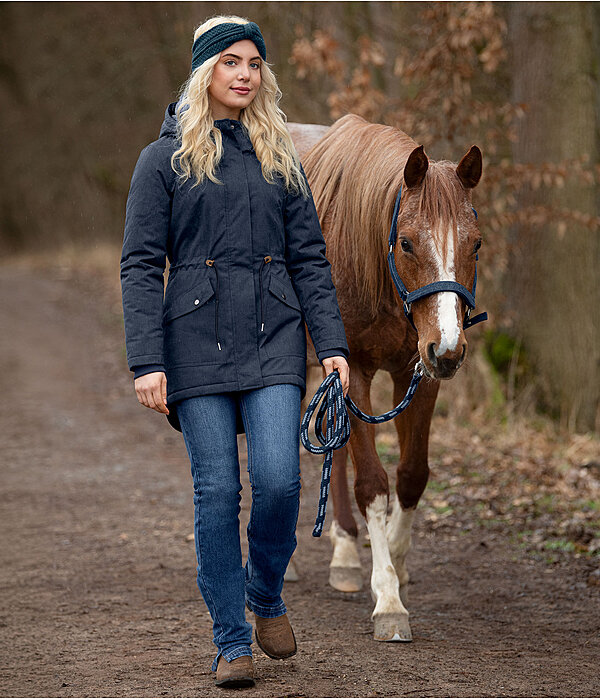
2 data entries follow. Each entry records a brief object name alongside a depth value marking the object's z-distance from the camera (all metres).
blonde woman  6.26
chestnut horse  6.89
